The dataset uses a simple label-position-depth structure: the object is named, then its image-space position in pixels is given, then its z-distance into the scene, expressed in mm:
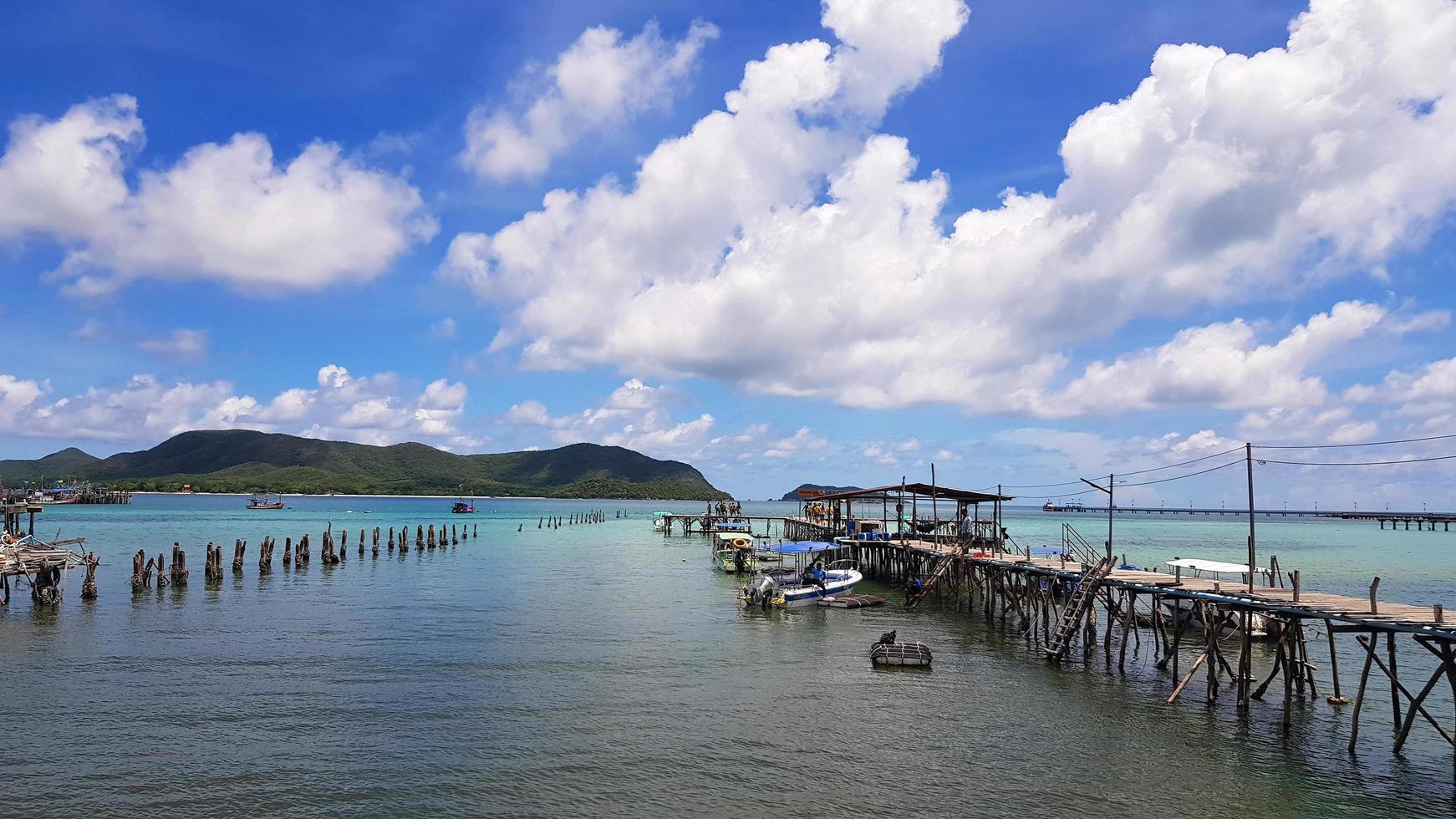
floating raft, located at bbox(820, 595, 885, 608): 47194
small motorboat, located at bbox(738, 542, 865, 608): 46059
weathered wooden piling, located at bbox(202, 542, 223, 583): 52531
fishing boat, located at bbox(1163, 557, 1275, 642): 30383
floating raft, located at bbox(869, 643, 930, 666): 31516
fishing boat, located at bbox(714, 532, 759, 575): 63844
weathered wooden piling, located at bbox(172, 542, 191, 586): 49969
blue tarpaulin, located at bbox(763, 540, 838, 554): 52709
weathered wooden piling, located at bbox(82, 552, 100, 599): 43281
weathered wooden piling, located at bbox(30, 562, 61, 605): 41844
